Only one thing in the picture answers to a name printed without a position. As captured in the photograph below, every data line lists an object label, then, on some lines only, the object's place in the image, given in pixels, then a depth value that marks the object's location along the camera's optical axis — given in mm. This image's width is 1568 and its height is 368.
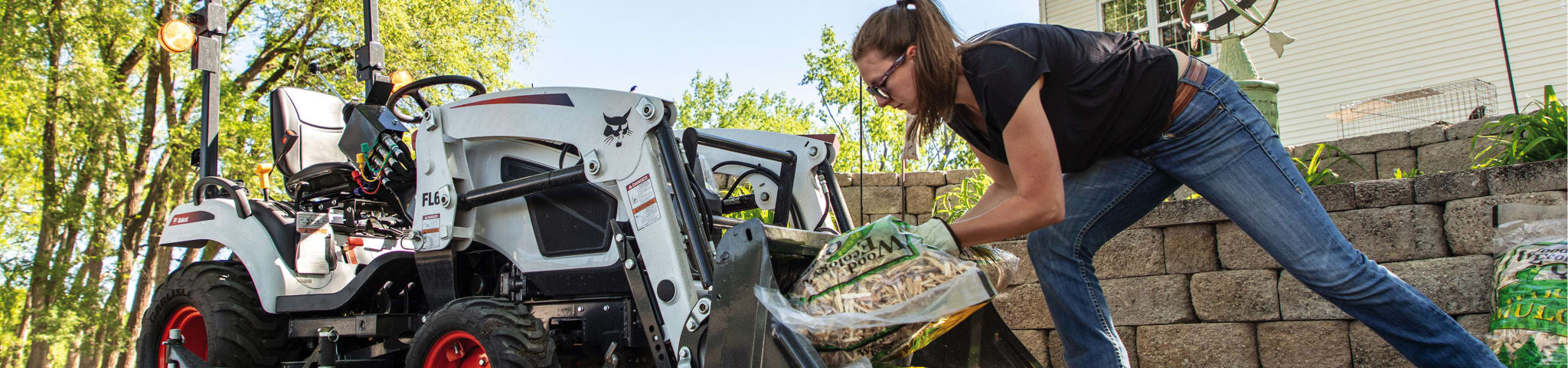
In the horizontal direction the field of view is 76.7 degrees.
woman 2262
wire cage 10938
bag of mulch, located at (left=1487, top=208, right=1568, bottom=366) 2596
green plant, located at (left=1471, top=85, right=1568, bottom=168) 3740
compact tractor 2830
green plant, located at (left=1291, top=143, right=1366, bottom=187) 4328
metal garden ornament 5570
